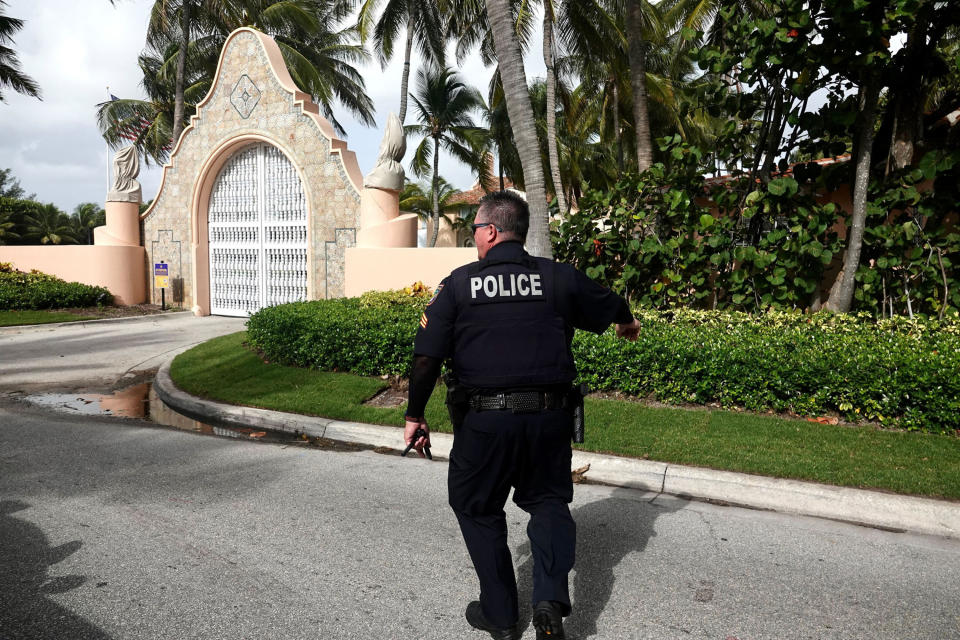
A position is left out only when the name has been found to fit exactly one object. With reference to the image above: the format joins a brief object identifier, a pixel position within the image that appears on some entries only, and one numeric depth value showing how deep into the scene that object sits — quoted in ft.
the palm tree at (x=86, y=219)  172.24
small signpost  58.13
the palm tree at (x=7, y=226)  132.36
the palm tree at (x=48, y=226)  150.41
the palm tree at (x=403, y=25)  66.03
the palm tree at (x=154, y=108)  82.53
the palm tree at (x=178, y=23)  64.90
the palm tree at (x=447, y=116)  87.61
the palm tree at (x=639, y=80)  36.11
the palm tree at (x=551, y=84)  49.29
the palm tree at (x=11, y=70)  65.16
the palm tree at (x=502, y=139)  90.58
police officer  8.35
